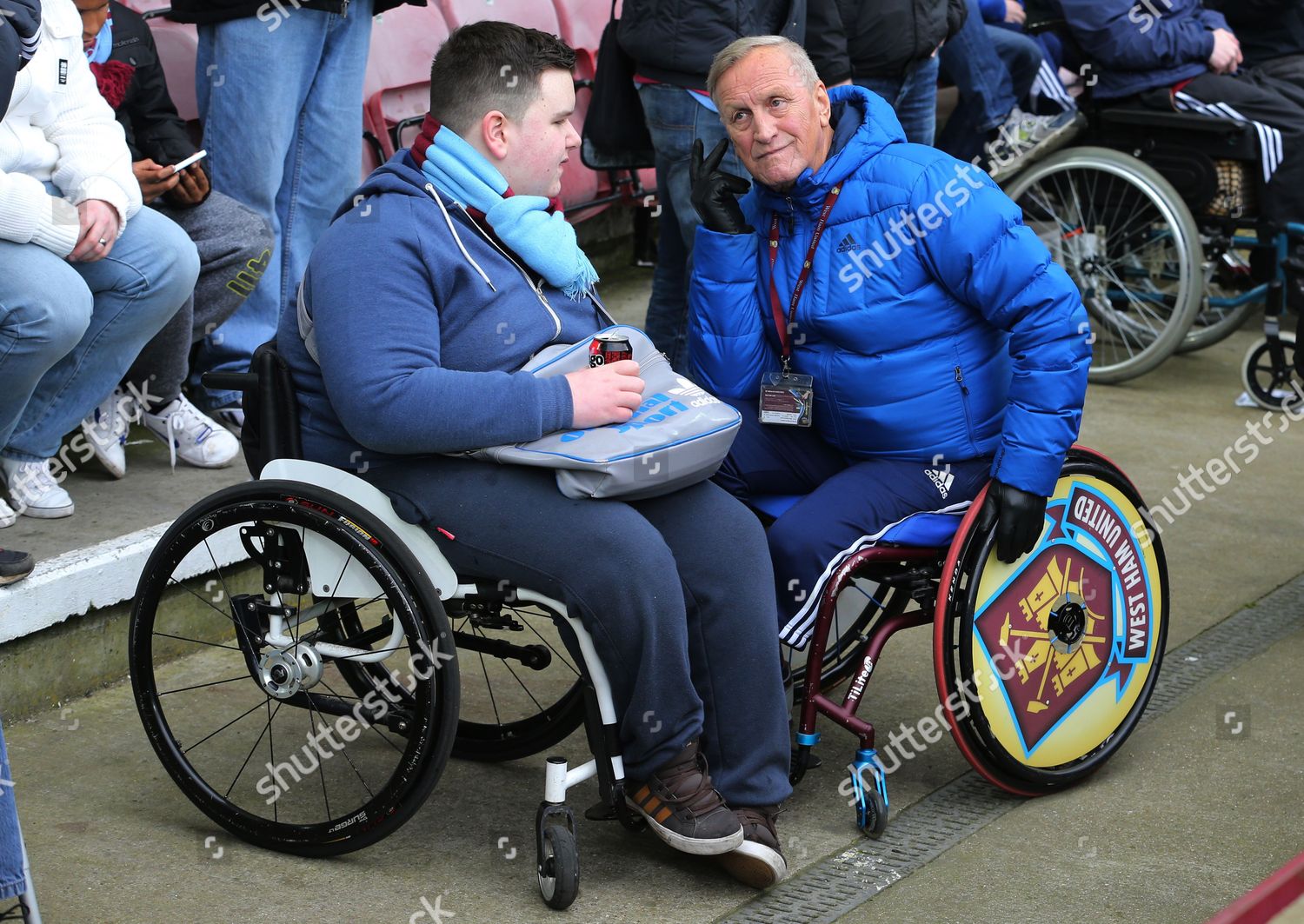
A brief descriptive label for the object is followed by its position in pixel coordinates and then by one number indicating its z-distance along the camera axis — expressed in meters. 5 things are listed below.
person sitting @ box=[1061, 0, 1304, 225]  5.54
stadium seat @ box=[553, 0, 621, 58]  5.62
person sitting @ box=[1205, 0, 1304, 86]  5.88
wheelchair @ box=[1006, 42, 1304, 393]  5.61
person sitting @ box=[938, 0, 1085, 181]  5.56
